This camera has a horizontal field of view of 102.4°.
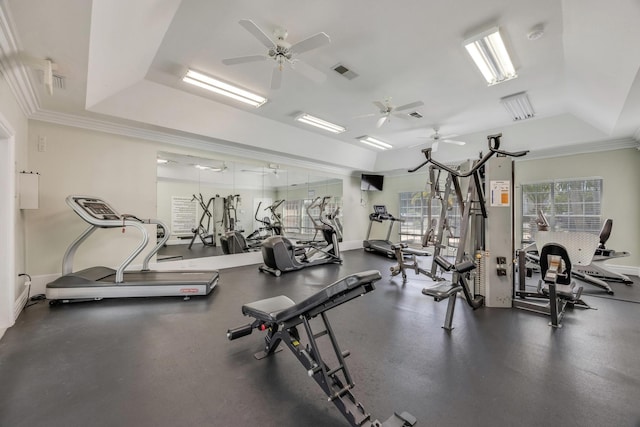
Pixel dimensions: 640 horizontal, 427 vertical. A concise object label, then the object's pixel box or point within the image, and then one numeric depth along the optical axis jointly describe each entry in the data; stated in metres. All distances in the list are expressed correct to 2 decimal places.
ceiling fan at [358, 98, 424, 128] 4.33
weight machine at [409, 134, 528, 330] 3.44
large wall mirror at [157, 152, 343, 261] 5.50
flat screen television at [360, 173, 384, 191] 9.38
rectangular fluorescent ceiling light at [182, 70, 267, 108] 3.86
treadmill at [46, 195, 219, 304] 3.45
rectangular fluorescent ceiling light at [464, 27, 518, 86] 3.04
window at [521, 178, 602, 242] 5.62
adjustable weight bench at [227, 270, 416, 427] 1.42
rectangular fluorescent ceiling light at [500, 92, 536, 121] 4.56
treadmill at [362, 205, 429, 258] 7.51
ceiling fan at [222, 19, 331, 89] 2.53
